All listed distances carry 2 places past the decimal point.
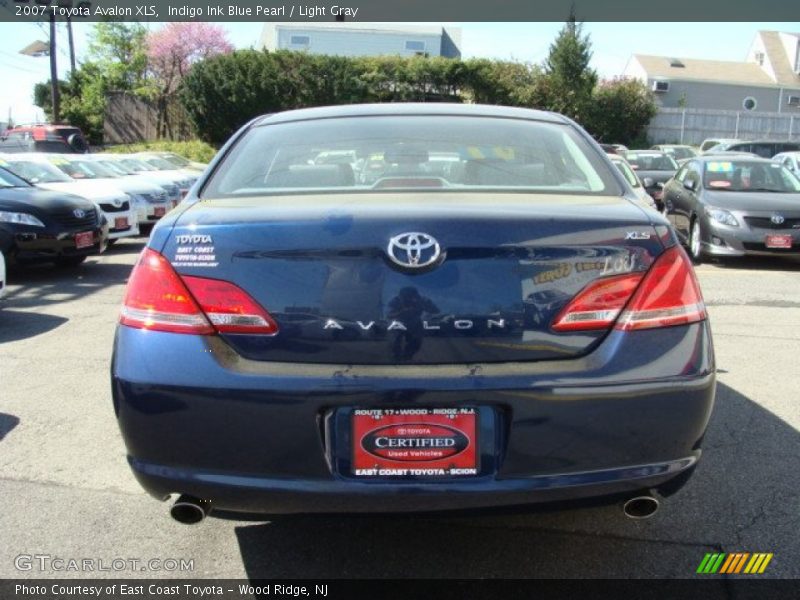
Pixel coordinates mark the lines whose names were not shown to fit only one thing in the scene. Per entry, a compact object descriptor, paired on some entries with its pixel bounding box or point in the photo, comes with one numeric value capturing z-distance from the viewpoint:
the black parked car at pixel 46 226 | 8.88
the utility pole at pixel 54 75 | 28.38
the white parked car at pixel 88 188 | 11.57
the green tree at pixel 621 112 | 38.41
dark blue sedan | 2.22
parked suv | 20.67
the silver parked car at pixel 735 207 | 9.66
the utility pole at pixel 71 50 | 39.16
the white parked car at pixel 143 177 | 14.56
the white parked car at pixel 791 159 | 16.70
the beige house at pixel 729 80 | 47.25
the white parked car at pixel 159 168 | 16.33
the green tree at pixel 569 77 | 38.22
